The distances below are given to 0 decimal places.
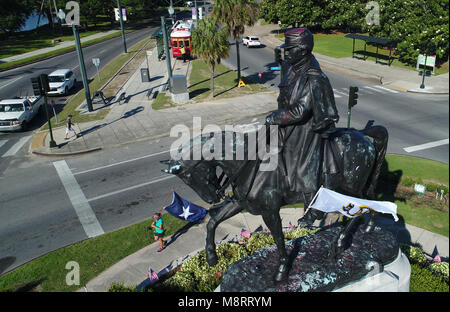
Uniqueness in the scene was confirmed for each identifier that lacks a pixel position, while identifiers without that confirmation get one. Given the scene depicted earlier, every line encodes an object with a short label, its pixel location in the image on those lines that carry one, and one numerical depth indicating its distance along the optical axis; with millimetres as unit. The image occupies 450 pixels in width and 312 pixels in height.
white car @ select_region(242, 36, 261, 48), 48406
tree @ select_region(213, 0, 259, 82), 29464
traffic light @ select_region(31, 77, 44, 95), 20422
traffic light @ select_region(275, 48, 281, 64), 18281
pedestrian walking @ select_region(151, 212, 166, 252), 11391
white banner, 7535
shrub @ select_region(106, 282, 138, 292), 8953
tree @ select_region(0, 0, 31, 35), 62438
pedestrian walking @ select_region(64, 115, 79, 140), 21788
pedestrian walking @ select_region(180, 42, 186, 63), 42156
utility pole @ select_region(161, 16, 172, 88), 28853
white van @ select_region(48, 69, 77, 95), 30969
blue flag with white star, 11846
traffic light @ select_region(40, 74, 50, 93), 20183
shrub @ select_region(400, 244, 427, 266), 9945
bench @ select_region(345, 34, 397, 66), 35156
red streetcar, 42000
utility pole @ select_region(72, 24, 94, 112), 25252
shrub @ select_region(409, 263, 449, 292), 8740
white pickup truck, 23703
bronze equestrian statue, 7117
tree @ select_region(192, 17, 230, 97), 27266
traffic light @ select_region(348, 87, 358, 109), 15869
